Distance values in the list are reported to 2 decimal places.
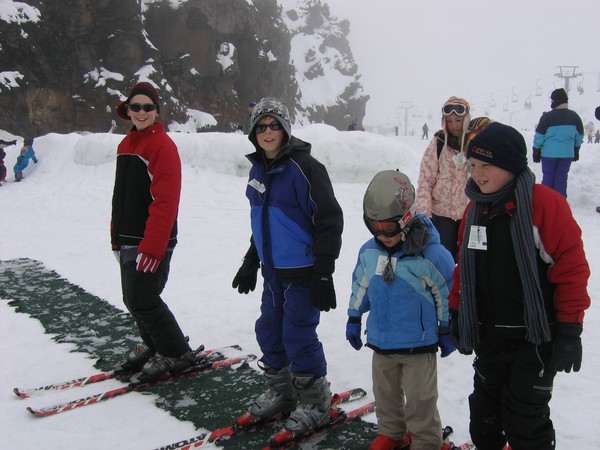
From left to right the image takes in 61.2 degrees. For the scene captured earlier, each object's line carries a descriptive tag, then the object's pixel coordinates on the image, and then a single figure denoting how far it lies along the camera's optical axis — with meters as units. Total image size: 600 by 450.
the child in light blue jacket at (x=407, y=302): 2.59
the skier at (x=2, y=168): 14.93
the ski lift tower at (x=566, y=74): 38.88
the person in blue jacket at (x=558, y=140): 8.13
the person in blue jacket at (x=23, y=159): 14.73
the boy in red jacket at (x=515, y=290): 2.17
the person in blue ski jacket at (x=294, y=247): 2.93
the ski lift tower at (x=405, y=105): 86.28
